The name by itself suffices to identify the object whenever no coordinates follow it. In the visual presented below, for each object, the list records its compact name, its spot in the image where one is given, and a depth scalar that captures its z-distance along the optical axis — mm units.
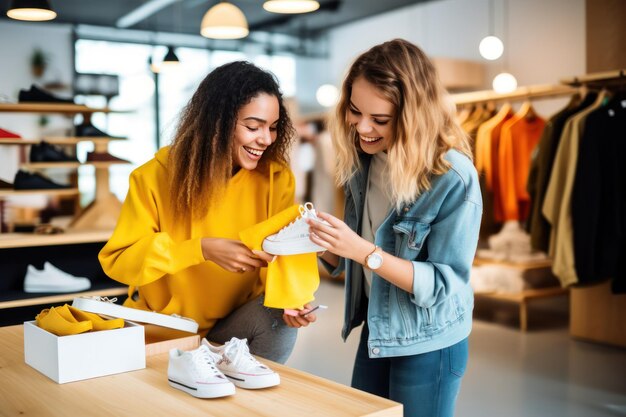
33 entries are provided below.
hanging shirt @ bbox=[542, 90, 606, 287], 4578
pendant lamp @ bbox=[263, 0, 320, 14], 4188
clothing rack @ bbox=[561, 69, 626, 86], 4484
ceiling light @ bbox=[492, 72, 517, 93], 5617
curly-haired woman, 2150
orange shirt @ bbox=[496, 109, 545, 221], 5500
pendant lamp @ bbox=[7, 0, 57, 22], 4367
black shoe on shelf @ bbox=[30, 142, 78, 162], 4582
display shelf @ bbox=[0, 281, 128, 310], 3973
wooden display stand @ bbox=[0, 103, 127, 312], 4070
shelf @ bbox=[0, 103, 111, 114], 4324
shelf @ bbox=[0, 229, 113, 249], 4031
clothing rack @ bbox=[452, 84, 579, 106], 5152
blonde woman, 1899
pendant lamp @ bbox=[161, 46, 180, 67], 5996
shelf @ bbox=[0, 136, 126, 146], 4605
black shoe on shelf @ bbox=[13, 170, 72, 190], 4320
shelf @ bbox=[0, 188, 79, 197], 4277
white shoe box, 1826
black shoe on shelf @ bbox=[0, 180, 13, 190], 4338
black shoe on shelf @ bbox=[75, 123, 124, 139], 4742
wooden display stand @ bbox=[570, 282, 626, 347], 4816
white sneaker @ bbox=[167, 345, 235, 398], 1666
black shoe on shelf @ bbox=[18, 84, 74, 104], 4477
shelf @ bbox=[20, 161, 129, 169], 4543
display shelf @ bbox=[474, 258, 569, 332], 5293
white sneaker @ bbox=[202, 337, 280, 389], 1754
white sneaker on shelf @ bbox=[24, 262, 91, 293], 4109
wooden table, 1605
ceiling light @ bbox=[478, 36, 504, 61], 5785
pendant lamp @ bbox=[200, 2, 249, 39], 4895
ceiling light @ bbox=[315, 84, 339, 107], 7902
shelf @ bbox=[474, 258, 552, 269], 5383
